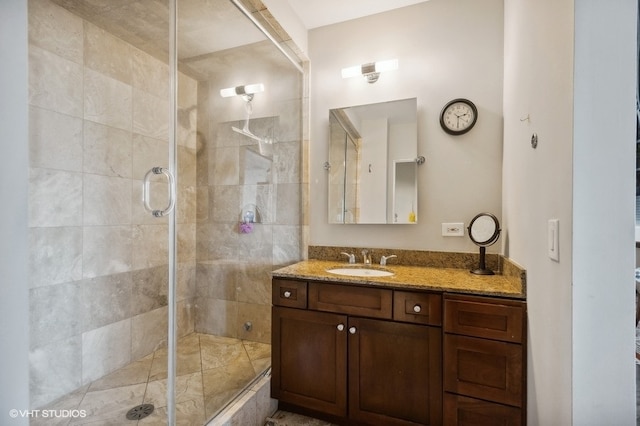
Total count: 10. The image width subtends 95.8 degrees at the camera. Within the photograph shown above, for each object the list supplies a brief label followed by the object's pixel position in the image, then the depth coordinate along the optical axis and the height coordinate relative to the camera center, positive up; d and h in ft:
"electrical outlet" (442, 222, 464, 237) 6.32 -0.40
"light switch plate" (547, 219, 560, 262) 2.87 -0.29
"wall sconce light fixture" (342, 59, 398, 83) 6.71 +3.38
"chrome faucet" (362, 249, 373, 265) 6.75 -1.09
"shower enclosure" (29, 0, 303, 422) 5.03 +0.30
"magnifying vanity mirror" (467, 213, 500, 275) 5.41 -0.40
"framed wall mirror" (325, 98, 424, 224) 6.70 +1.15
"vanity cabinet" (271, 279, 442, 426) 4.77 -2.54
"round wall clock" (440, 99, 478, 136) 6.24 +2.08
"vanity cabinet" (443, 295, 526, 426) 4.24 -2.28
